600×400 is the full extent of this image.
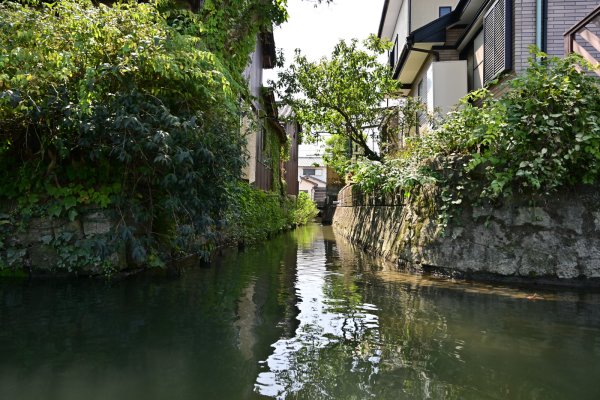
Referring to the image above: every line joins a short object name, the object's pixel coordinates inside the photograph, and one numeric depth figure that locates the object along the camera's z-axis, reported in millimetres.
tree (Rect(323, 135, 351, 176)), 20391
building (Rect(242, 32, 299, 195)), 18266
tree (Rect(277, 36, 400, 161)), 16703
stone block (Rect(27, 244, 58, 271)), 7000
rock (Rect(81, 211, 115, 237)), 7012
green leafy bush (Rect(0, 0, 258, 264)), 5953
